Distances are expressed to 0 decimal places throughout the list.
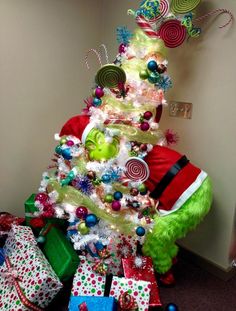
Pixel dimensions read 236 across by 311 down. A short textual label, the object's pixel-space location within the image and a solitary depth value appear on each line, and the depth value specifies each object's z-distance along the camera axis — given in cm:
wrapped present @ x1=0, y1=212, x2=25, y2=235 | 191
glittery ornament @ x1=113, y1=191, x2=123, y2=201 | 154
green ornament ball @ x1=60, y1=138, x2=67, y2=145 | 168
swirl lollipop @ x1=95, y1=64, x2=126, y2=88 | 153
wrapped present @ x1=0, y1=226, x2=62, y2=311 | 139
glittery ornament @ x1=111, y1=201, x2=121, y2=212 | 153
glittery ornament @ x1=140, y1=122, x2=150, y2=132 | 157
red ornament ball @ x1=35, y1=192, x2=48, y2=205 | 173
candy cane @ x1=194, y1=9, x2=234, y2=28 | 162
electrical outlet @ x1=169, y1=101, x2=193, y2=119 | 187
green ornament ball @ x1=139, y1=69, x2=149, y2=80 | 157
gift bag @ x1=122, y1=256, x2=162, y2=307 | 155
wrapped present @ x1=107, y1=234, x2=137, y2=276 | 159
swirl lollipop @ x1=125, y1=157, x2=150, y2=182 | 154
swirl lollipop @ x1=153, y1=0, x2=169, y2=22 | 163
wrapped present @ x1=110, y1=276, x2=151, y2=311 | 140
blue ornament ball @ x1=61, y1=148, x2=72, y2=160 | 163
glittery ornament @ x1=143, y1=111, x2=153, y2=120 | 157
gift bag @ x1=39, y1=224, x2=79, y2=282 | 154
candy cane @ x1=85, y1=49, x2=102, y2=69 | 232
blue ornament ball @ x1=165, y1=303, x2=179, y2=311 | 141
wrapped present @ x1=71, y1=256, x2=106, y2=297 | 148
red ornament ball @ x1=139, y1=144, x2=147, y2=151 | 159
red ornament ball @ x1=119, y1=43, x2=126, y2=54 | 171
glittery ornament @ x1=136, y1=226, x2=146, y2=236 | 152
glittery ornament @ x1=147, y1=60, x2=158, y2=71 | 153
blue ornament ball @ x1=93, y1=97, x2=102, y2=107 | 167
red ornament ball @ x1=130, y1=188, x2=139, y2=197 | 157
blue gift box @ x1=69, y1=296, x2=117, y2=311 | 134
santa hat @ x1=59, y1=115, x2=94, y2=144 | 165
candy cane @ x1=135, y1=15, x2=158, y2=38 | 163
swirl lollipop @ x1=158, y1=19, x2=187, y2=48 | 166
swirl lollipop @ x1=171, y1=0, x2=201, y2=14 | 164
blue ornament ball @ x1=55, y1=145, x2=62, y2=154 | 167
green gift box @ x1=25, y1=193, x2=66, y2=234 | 182
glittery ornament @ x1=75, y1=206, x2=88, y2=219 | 156
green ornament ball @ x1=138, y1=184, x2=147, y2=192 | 156
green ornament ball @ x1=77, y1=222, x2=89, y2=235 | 154
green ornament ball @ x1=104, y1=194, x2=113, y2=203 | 155
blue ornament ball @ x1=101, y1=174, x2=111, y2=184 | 154
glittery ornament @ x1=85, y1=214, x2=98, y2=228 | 153
